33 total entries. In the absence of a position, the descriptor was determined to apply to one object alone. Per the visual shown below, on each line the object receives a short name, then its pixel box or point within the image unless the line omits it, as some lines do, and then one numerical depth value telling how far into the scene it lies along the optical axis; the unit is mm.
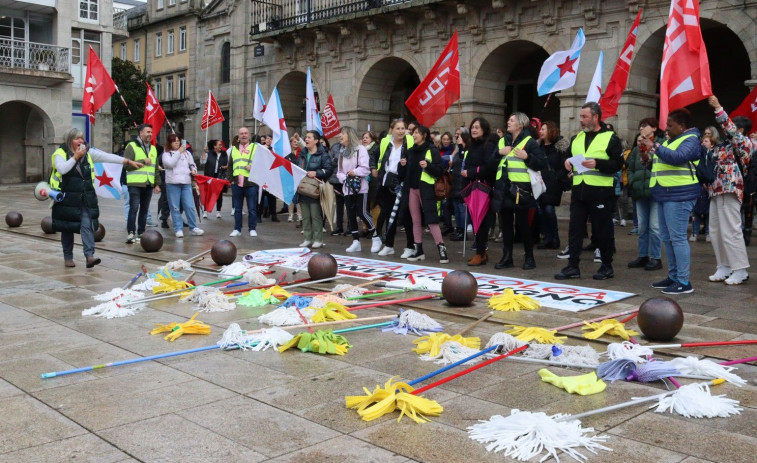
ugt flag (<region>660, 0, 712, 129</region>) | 7719
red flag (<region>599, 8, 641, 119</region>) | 12367
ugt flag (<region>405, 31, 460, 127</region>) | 11672
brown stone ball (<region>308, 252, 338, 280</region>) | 8391
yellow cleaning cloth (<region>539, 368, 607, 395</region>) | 4457
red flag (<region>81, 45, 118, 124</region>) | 14891
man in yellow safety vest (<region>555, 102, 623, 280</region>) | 8508
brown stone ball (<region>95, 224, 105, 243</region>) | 12717
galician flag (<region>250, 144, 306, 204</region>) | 11648
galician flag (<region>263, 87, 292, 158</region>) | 13273
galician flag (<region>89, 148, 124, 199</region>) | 13102
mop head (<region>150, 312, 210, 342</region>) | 5848
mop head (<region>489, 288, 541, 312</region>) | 6992
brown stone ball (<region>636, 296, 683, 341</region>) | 5555
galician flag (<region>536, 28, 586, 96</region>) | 12352
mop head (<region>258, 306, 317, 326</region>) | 6285
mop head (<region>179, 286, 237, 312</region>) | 7004
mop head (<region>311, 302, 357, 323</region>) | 6348
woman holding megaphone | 9414
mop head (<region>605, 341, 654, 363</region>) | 5031
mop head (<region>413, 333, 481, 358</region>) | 5293
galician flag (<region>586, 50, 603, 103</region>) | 12165
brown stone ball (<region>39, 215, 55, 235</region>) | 14028
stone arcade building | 17734
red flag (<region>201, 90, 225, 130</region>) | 18516
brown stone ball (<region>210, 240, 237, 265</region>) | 9461
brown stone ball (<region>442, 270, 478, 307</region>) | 7020
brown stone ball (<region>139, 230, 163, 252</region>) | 11180
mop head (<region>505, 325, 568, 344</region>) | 5633
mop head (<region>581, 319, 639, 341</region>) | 5809
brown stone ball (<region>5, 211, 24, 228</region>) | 15273
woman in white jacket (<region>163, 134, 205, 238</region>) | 13516
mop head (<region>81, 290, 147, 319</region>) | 6703
